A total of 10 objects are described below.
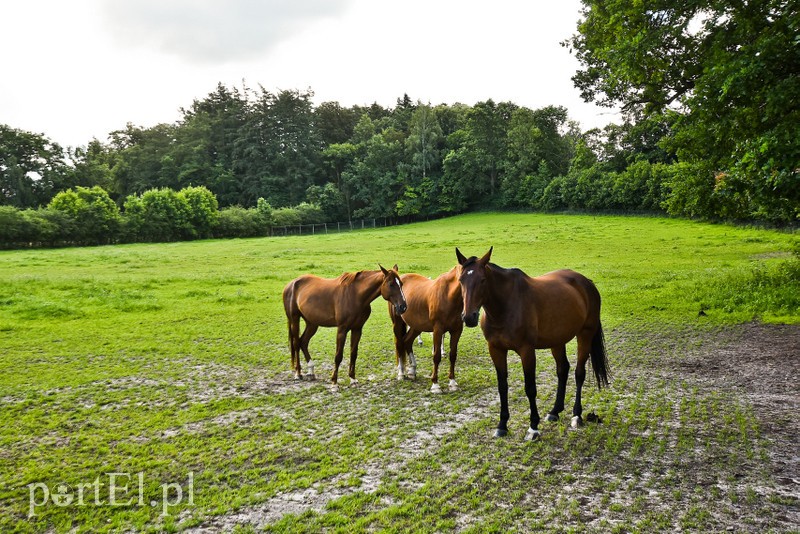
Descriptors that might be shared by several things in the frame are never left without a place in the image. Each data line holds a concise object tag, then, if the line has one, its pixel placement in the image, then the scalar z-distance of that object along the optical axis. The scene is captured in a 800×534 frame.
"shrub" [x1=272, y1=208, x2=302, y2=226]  65.19
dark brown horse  5.54
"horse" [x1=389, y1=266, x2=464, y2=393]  7.74
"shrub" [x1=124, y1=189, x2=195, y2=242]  55.50
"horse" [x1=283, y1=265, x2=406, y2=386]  8.11
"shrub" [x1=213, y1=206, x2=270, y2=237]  61.31
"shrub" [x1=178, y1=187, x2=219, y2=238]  59.47
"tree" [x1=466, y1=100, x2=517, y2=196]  75.00
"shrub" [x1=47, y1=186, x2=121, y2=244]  50.94
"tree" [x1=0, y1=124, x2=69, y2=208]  66.25
